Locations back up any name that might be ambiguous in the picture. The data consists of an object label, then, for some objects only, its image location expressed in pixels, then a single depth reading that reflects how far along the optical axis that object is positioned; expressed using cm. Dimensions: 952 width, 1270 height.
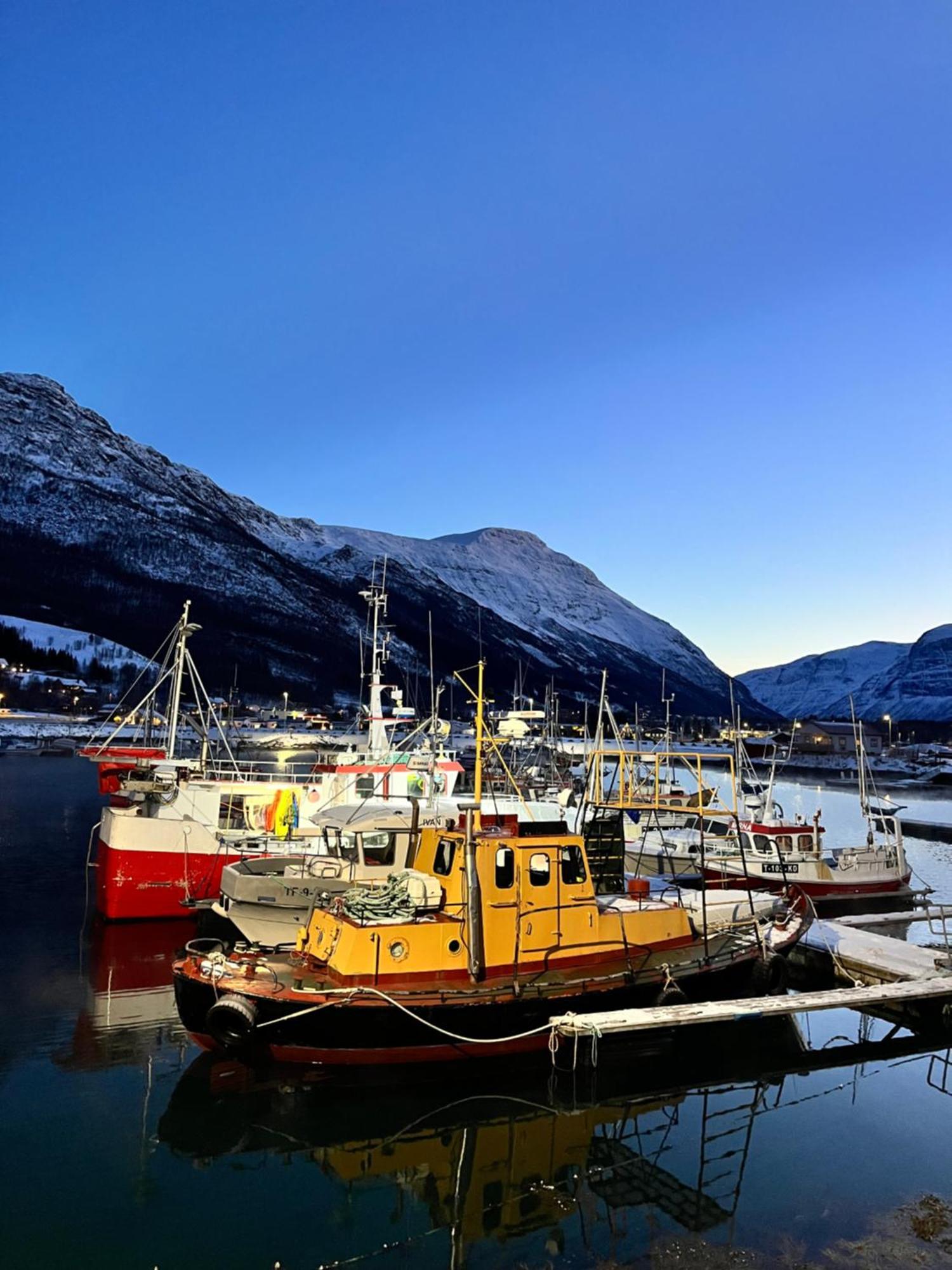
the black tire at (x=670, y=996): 1430
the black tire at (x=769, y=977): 1612
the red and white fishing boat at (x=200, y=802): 2452
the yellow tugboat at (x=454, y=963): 1253
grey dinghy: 2016
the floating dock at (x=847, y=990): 1291
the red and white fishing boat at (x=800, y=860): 2920
